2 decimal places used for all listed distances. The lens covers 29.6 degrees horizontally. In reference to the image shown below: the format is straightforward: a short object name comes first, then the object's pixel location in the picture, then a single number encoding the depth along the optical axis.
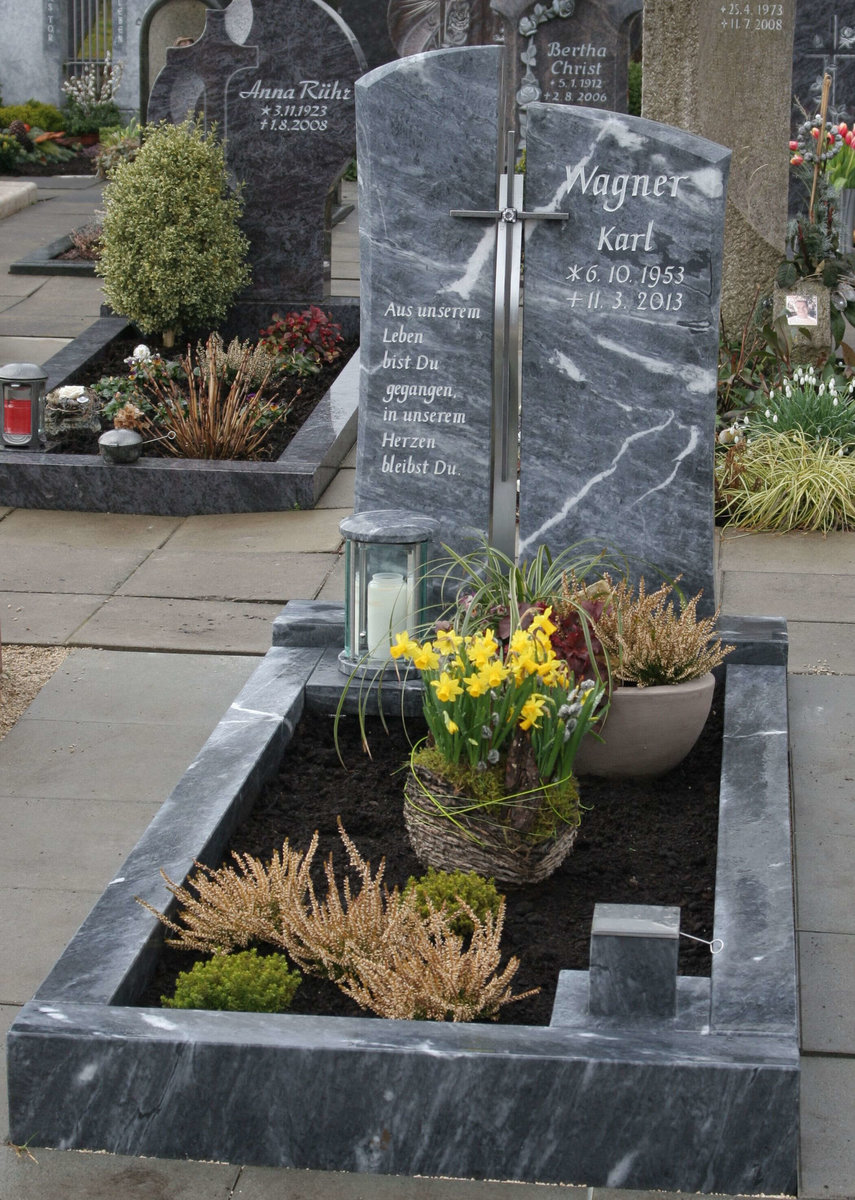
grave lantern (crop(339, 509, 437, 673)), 5.38
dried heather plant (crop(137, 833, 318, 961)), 4.02
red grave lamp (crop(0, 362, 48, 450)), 8.88
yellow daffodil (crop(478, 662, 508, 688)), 4.19
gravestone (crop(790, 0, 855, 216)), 14.95
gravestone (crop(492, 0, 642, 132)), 15.96
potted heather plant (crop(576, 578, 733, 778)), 5.03
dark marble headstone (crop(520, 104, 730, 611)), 5.41
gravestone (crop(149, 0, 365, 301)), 10.85
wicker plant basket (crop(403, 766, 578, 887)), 4.37
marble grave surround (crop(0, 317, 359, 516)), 8.47
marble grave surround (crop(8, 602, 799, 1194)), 3.45
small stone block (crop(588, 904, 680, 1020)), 3.55
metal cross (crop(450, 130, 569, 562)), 5.55
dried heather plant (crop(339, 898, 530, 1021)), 3.73
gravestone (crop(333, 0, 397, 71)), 22.77
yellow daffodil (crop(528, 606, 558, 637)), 4.41
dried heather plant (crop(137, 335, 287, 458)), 8.84
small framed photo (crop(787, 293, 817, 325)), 9.26
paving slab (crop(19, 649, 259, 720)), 5.95
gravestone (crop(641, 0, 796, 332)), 10.05
